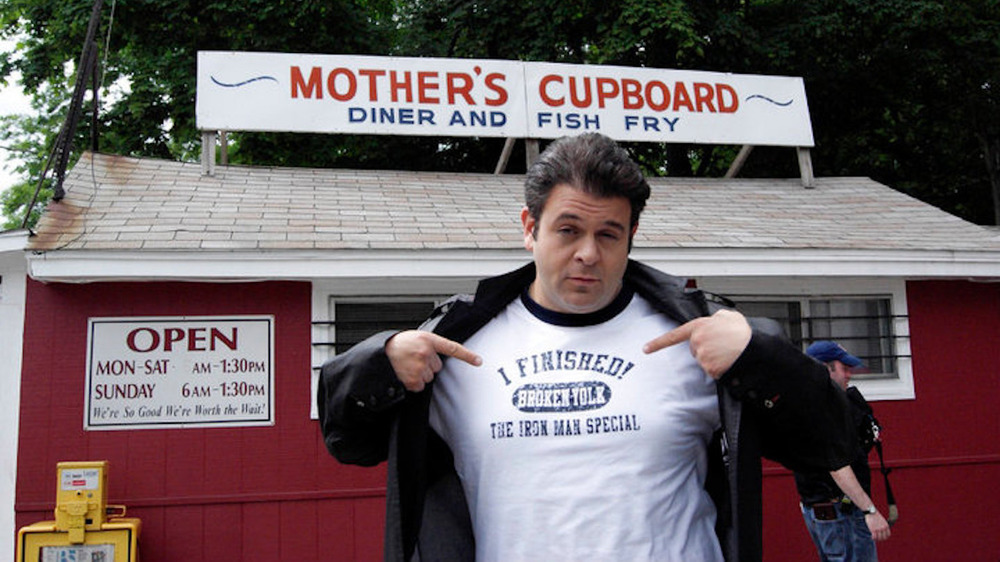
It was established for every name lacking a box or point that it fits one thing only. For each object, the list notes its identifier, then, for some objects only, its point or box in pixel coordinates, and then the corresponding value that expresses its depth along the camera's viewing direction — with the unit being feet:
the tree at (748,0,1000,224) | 41.93
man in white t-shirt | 5.76
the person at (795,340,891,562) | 13.54
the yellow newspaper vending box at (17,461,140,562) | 16.35
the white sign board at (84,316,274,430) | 18.11
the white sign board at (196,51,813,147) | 24.43
